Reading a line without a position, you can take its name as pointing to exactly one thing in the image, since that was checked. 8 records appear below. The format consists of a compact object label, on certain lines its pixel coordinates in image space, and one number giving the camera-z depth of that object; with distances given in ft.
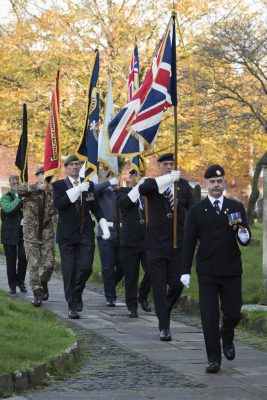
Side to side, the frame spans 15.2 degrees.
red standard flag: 43.38
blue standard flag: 43.04
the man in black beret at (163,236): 34.04
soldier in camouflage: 44.32
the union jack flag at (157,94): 37.24
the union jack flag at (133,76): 47.03
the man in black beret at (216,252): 28.25
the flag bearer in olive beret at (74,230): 40.57
